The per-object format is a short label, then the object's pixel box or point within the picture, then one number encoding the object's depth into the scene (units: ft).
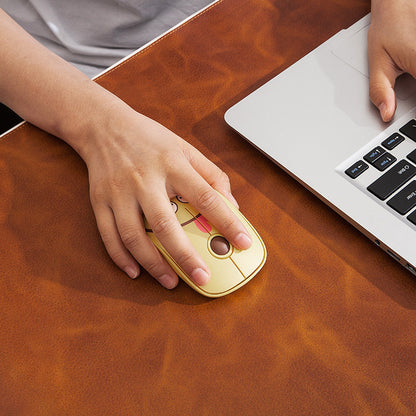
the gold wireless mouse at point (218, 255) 1.69
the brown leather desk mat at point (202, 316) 1.58
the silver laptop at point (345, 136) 1.74
